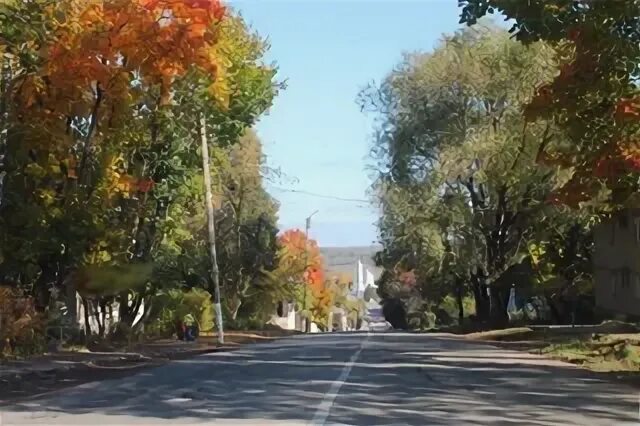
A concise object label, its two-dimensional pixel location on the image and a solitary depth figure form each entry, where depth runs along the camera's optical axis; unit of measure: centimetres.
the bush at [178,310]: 4847
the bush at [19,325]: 3103
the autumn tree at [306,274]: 7350
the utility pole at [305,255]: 8256
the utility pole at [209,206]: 4356
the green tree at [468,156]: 4347
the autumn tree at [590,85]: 1903
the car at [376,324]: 16544
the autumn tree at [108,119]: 3191
